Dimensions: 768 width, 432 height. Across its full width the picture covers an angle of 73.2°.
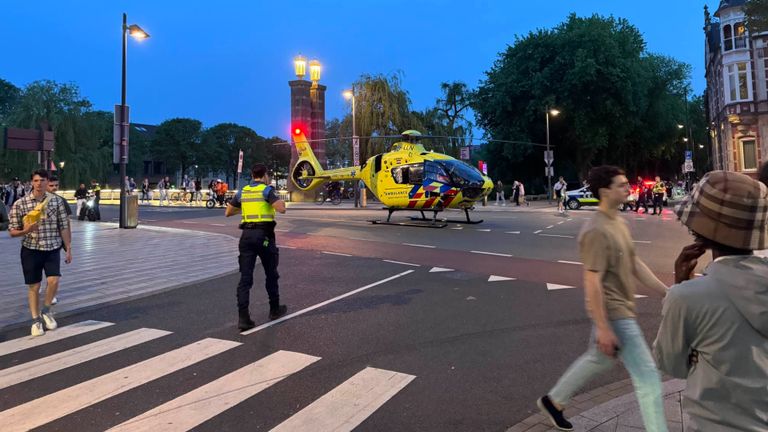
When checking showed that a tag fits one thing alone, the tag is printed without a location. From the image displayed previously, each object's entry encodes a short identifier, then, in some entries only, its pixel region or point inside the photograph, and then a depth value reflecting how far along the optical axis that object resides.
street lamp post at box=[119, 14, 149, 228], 19.06
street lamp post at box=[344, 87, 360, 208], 34.76
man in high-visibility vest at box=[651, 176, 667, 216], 25.27
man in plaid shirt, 6.14
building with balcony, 42.94
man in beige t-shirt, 3.01
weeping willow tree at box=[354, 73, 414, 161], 42.50
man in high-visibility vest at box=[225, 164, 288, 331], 6.21
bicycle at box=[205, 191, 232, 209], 35.37
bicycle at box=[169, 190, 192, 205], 42.31
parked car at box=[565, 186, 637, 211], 31.48
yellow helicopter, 19.03
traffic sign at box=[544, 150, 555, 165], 37.16
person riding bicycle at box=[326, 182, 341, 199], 41.06
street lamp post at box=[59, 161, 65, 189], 47.75
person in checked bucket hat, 1.62
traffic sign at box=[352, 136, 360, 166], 35.62
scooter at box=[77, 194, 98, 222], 24.12
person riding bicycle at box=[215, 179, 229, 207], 35.09
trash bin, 19.83
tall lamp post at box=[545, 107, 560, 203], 38.97
